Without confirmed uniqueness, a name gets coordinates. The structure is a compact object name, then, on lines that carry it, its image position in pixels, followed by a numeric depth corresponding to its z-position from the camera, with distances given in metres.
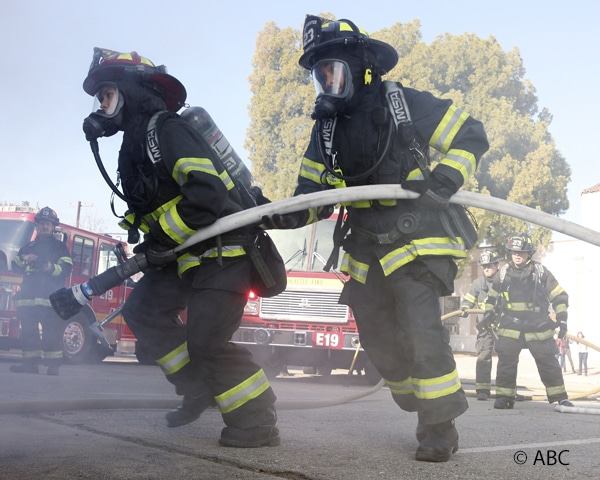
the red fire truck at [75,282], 11.34
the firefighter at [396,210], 3.60
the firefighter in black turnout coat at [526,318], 7.86
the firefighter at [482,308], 8.89
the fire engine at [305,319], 9.52
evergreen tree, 25.52
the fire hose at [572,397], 6.60
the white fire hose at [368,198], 3.71
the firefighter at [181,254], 3.68
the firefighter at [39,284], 8.72
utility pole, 44.60
